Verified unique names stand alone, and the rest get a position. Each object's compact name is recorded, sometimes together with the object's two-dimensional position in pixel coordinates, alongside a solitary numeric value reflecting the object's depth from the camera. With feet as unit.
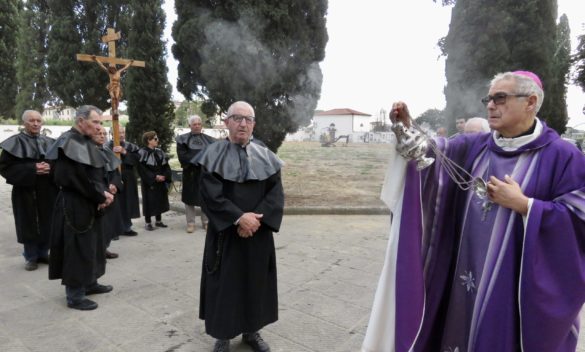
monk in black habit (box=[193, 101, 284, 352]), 9.50
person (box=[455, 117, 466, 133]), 20.47
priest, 6.37
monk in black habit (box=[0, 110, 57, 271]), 16.46
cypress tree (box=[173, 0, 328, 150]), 28.94
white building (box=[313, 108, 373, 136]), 266.98
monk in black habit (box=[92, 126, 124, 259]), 14.64
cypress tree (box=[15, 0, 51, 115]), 57.36
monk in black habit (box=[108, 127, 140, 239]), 22.30
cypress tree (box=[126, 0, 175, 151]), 38.68
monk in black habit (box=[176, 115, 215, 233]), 22.88
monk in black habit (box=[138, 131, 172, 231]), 23.52
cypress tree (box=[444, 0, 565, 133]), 38.09
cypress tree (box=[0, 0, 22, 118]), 72.84
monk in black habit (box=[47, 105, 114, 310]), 12.27
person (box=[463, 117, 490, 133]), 13.52
